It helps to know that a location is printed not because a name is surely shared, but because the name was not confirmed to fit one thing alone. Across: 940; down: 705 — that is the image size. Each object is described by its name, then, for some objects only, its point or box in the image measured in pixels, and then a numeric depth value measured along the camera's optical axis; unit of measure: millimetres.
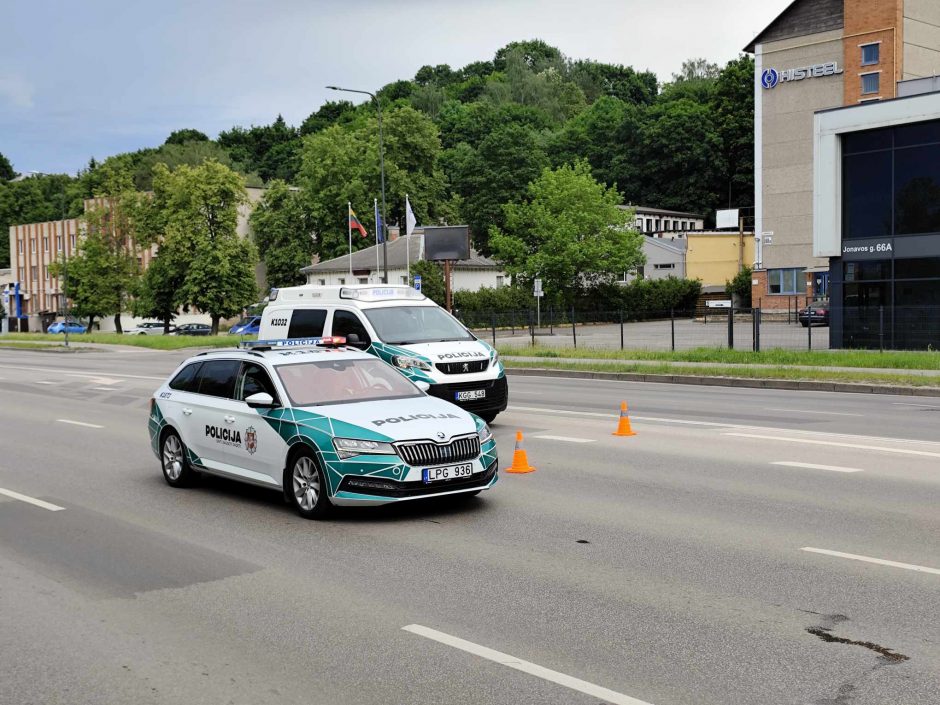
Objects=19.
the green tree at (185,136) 143125
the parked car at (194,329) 77250
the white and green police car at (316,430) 9008
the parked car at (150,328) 84500
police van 15289
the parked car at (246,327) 57881
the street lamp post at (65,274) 63681
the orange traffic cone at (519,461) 11750
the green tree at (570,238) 69438
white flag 44406
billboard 44094
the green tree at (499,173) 95562
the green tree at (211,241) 68500
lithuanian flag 55444
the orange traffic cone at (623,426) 14741
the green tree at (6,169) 158625
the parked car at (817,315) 38319
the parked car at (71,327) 91994
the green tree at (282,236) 91875
